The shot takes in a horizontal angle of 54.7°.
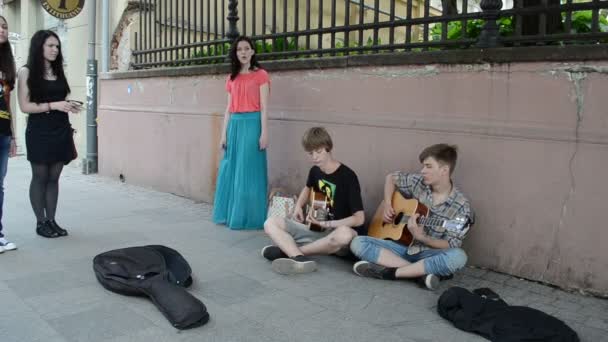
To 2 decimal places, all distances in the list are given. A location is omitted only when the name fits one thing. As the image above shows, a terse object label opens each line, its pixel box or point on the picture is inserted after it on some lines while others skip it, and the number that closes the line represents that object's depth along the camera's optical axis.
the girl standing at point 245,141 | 5.48
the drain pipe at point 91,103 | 9.16
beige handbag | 4.99
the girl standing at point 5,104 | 4.52
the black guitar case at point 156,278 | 3.23
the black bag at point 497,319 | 3.01
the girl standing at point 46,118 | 4.78
